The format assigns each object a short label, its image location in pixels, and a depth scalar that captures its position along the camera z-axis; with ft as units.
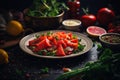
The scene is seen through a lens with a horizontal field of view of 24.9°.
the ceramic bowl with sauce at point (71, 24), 7.53
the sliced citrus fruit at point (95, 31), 7.24
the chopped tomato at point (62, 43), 6.16
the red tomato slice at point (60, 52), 5.93
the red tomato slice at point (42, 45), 6.10
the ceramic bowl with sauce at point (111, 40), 6.20
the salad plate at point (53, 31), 5.94
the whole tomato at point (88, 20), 7.84
